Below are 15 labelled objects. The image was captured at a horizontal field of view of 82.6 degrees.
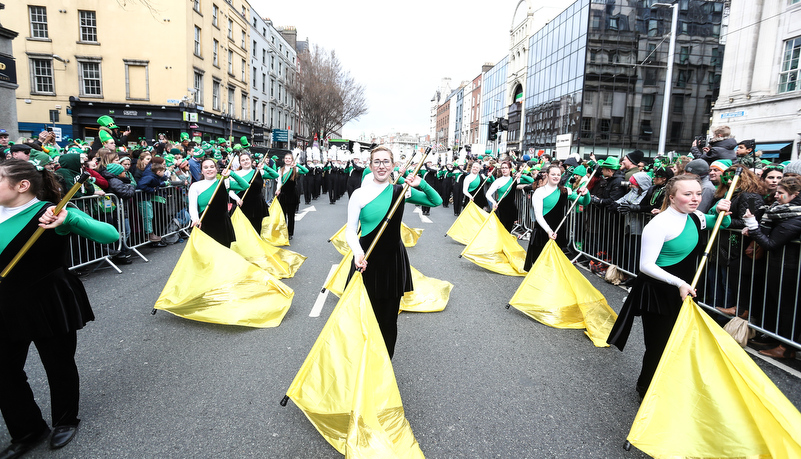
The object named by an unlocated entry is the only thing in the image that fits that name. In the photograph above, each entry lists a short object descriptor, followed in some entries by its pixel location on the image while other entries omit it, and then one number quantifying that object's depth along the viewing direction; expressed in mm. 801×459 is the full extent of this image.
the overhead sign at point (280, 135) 44191
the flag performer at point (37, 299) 2586
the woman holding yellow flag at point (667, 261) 3275
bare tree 47531
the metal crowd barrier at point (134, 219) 7060
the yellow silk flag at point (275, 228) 9531
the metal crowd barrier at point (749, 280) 4371
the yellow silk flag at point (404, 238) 8703
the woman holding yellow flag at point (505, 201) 9102
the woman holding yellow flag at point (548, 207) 6262
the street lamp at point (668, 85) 15953
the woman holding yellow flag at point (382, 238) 3654
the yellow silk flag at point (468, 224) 10414
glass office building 33688
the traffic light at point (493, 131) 21734
